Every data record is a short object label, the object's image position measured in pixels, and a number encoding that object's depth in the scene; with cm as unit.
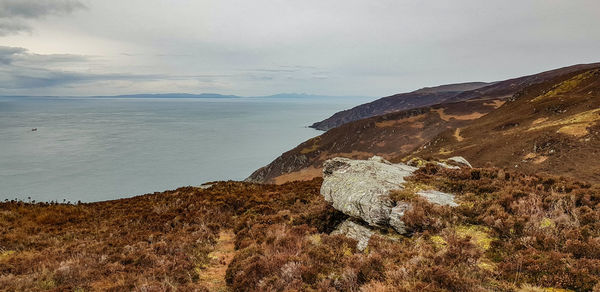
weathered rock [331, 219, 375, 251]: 956
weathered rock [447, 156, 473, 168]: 2110
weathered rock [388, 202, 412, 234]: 950
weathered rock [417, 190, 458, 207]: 1051
